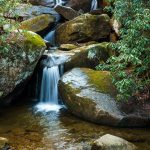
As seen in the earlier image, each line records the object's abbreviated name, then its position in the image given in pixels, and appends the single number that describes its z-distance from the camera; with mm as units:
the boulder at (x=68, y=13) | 17250
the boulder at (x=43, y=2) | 19984
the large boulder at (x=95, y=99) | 9688
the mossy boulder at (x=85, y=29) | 15109
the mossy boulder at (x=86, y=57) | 12352
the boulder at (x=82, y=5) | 18562
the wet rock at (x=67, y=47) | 13844
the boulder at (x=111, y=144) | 7727
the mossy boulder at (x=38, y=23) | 15656
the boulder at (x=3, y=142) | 7693
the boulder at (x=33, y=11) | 17531
